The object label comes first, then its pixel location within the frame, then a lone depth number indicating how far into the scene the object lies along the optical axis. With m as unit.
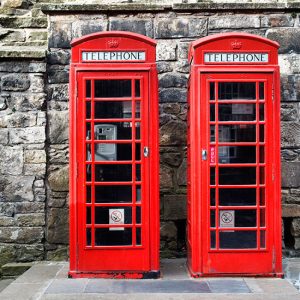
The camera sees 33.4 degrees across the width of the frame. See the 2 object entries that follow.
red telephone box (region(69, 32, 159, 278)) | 5.22
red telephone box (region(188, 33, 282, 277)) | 5.20
